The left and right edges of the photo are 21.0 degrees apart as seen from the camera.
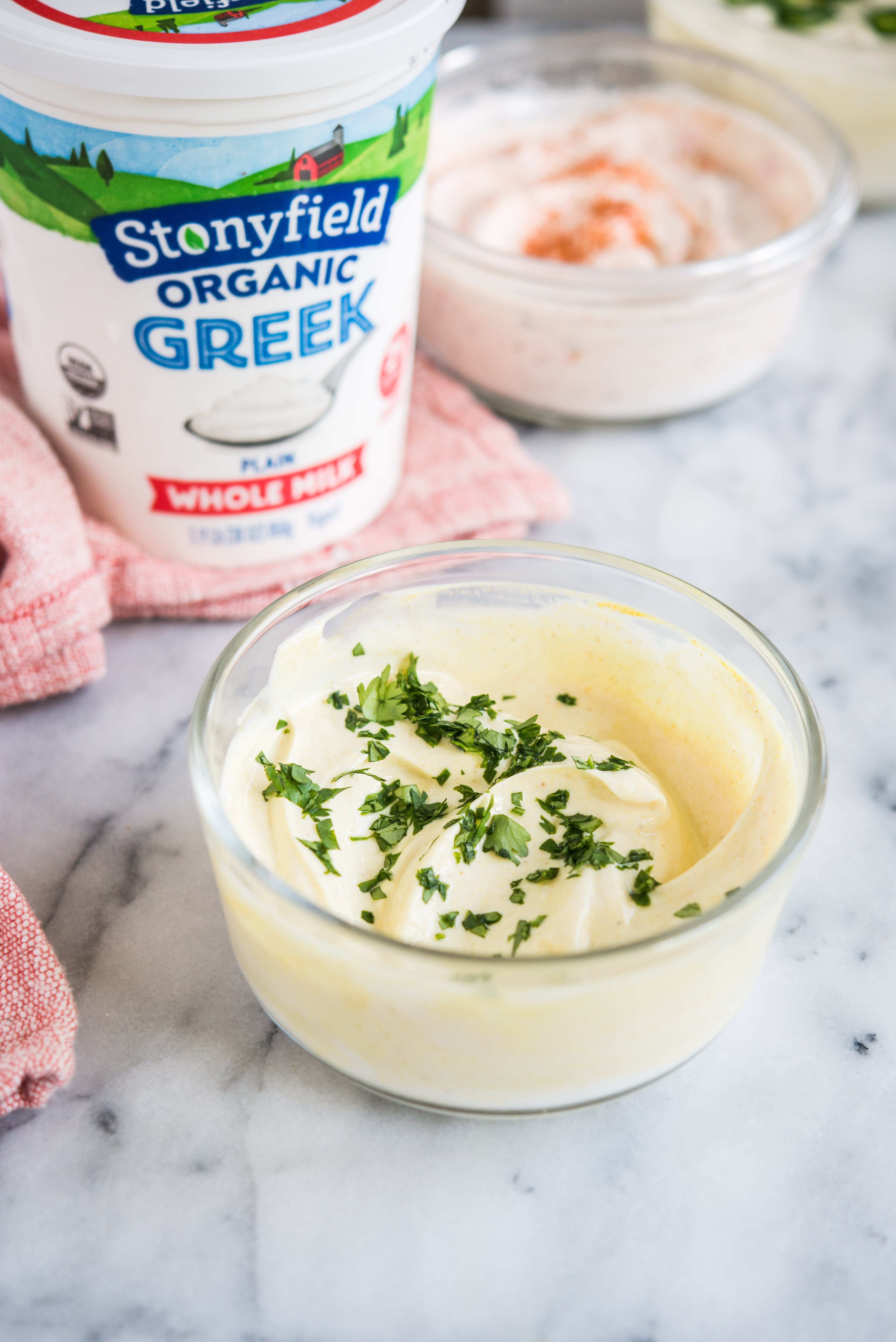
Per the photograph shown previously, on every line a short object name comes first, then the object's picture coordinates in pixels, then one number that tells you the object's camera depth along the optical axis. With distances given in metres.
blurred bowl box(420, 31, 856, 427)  0.68
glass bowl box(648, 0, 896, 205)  0.77
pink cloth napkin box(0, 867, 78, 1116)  0.54
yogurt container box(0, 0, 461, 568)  0.56
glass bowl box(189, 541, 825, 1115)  0.50
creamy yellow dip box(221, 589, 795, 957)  0.54
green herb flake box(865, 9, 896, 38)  0.77
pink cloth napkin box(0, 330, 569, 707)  0.62
